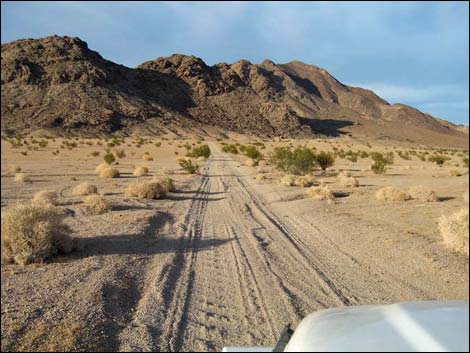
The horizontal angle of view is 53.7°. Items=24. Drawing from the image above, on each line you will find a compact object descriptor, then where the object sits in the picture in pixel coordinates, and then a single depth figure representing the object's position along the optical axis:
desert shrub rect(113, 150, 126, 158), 51.44
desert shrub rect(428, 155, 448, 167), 49.28
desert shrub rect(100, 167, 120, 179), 29.09
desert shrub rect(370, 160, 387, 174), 34.03
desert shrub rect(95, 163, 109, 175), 31.56
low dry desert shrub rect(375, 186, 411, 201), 19.16
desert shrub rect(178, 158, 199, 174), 32.03
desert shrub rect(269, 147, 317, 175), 31.56
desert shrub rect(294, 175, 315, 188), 24.80
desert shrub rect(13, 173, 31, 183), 24.88
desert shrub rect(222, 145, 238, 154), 64.51
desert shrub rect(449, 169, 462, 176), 34.25
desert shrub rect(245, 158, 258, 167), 41.06
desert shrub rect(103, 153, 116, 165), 40.25
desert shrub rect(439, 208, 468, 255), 10.74
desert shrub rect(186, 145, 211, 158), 52.91
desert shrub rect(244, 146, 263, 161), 45.22
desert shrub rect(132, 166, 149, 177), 30.59
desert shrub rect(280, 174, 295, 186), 24.83
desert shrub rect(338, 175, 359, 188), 24.50
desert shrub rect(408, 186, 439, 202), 19.03
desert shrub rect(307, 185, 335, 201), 19.55
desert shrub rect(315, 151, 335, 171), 36.59
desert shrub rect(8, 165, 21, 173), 30.65
